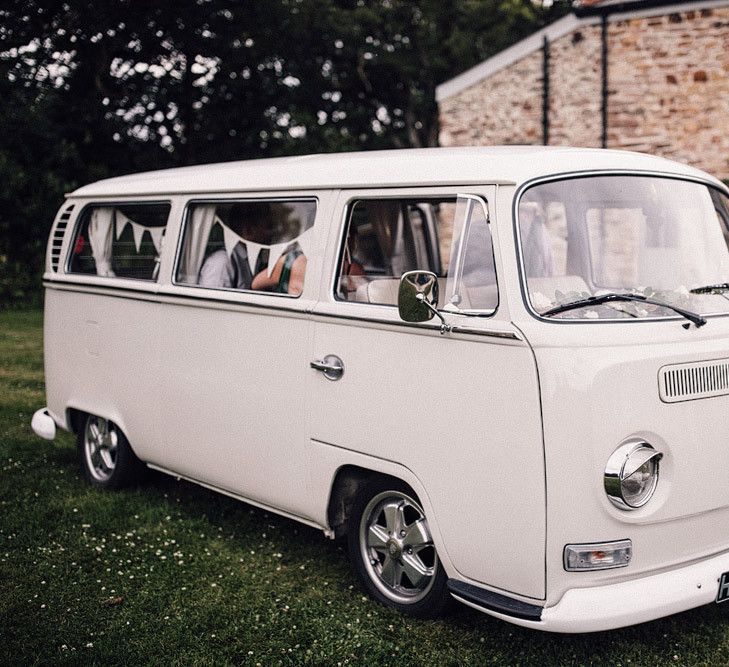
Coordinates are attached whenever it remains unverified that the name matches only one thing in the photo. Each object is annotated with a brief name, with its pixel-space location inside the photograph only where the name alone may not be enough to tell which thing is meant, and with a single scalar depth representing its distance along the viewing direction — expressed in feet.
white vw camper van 12.56
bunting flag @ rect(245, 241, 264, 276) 17.74
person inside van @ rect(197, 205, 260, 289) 18.01
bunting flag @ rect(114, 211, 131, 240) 21.49
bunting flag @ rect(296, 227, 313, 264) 16.31
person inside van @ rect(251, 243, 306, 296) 16.60
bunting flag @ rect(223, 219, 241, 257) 18.38
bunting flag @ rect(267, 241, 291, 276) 17.13
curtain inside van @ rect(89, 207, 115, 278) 21.98
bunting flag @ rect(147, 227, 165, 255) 20.01
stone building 53.52
